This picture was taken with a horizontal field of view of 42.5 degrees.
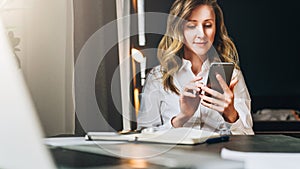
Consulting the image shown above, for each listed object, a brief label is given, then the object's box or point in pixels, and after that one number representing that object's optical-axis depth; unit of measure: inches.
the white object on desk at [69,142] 36.0
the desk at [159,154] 23.6
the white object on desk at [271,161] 23.7
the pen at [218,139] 38.2
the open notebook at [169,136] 36.6
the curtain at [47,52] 80.4
